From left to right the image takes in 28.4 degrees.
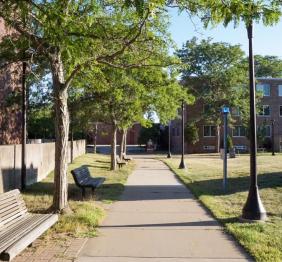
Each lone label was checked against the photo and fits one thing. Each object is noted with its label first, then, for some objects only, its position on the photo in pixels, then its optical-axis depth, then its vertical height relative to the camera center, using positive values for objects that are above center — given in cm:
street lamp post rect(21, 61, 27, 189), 1680 +40
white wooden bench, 697 -120
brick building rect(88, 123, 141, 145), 10661 +159
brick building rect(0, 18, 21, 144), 2753 +155
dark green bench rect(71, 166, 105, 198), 1538 -100
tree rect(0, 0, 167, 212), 1044 +210
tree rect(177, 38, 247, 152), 6216 +786
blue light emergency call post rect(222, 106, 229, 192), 1825 -9
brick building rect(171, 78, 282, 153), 6812 +282
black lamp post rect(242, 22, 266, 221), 1145 -59
